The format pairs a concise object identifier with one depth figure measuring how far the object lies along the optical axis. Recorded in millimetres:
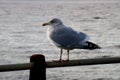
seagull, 7007
